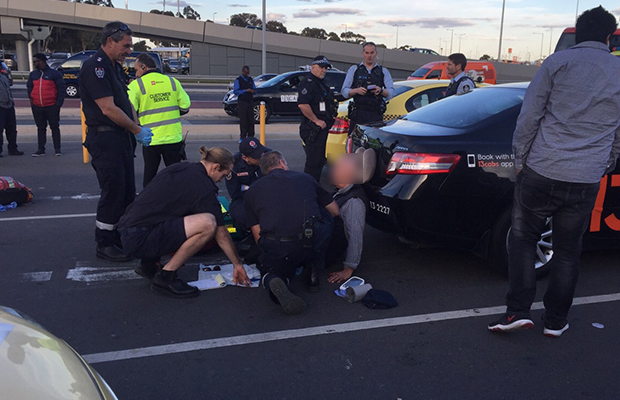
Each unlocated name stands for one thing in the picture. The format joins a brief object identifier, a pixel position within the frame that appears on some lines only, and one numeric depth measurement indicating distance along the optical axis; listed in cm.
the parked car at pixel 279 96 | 1781
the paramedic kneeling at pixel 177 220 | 422
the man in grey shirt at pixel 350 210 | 462
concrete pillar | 4529
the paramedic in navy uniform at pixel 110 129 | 475
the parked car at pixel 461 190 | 434
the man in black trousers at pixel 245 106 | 1329
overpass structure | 4612
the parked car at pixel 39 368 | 166
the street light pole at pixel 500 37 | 4684
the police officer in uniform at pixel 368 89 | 774
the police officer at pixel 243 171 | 522
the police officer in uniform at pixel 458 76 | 800
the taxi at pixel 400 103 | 783
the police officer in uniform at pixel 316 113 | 716
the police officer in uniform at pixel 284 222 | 413
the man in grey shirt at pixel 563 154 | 326
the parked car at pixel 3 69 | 1050
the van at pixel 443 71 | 2184
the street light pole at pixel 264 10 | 3171
